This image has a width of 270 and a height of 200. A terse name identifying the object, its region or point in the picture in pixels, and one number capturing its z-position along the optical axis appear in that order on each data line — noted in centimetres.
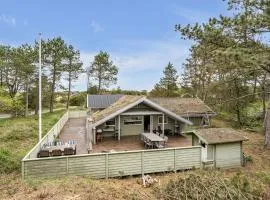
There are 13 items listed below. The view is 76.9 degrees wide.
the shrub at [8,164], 781
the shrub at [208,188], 568
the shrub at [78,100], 3603
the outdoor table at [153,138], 1080
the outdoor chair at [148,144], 1107
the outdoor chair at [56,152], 920
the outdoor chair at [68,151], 934
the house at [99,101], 1908
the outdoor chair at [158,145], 1087
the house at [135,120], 1271
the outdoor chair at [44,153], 906
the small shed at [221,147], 878
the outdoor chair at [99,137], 1284
